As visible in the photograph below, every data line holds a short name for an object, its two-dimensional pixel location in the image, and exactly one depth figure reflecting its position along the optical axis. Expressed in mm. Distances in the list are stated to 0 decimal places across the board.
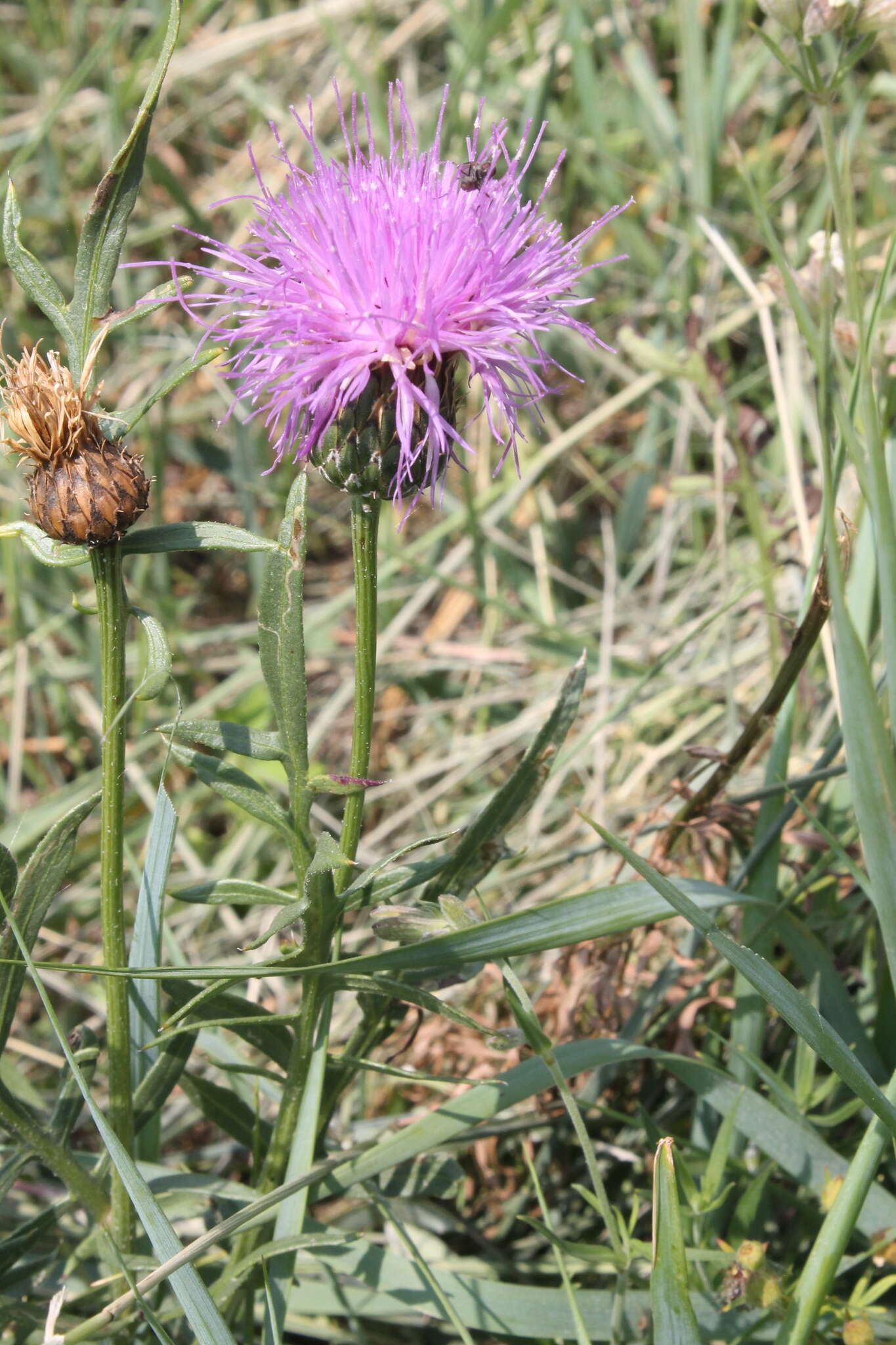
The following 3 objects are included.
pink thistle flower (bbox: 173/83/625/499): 470
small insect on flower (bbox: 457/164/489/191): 483
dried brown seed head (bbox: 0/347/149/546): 464
